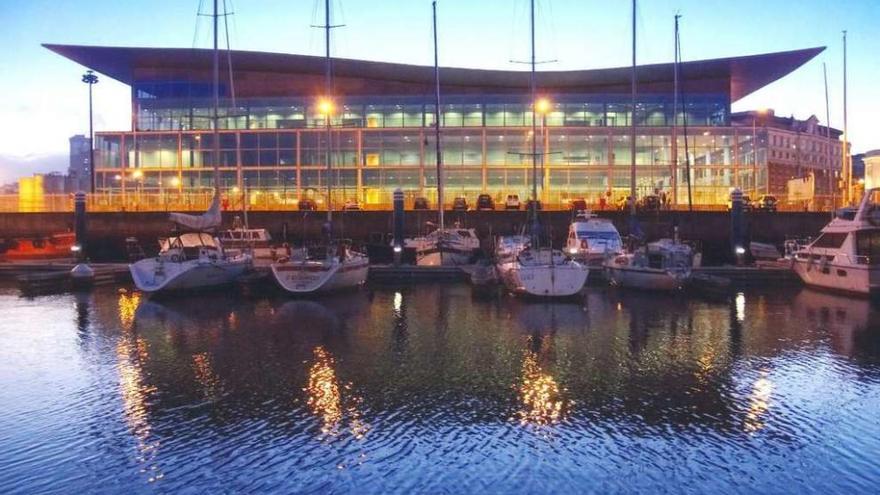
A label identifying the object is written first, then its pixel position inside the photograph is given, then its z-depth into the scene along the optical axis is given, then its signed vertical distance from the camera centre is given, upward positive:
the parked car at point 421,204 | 47.72 +2.12
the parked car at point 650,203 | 47.34 +2.01
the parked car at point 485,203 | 48.84 +2.19
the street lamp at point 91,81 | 62.78 +14.58
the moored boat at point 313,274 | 28.94 -1.72
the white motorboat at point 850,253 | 28.78 -1.06
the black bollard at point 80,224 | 41.73 +0.83
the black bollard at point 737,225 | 41.12 +0.35
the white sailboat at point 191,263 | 28.86 -1.19
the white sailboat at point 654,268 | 30.05 -1.66
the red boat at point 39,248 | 45.59 -0.73
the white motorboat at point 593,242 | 36.31 -0.55
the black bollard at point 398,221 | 40.59 +0.80
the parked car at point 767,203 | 48.34 +1.99
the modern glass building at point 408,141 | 64.44 +9.05
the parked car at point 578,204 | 48.00 +2.04
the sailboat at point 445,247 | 39.25 -0.85
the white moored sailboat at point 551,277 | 26.84 -1.79
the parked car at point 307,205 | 48.31 +2.17
